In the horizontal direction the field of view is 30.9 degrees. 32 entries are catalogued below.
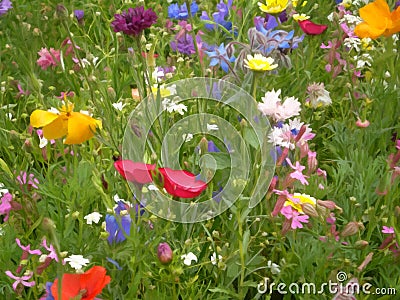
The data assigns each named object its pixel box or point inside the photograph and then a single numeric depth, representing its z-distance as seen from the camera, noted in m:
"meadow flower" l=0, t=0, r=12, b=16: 2.25
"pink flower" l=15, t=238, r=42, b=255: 1.27
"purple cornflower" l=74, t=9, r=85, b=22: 2.19
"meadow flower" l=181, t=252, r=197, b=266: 1.21
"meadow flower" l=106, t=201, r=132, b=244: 1.23
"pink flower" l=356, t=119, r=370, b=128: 1.55
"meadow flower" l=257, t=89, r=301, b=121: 1.33
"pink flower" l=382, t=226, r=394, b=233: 1.31
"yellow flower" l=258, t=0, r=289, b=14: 1.78
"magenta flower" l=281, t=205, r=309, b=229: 1.27
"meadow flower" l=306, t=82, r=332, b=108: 1.69
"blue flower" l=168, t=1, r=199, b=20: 2.03
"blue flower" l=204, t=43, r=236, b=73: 1.57
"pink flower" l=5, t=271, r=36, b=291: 1.24
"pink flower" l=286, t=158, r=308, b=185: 1.33
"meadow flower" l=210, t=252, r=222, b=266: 1.25
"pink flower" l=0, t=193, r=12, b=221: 1.45
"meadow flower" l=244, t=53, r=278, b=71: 1.33
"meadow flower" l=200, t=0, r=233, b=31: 1.93
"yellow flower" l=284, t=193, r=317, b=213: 1.29
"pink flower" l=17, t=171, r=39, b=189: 1.42
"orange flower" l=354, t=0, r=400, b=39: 1.58
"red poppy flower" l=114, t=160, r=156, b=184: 1.11
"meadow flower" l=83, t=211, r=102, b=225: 1.30
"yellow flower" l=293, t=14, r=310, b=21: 1.88
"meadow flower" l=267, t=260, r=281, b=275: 1.28
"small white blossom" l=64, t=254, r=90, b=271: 1.17
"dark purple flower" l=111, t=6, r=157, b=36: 1.25
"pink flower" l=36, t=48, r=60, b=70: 2.00
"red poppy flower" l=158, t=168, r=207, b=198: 1.10
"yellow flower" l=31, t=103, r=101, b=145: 1.19
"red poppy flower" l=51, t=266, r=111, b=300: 1.01
